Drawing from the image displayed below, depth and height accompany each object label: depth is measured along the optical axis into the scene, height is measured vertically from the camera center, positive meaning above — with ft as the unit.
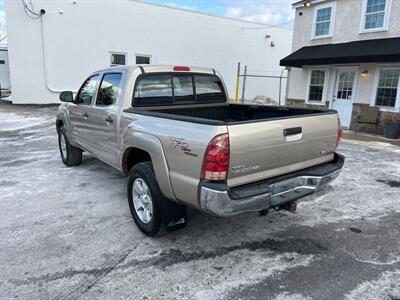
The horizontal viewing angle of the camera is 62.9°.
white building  51.78 +6.85
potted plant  35.40 -3.83
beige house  36.94 +3.48
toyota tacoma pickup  9.12 -2.04
